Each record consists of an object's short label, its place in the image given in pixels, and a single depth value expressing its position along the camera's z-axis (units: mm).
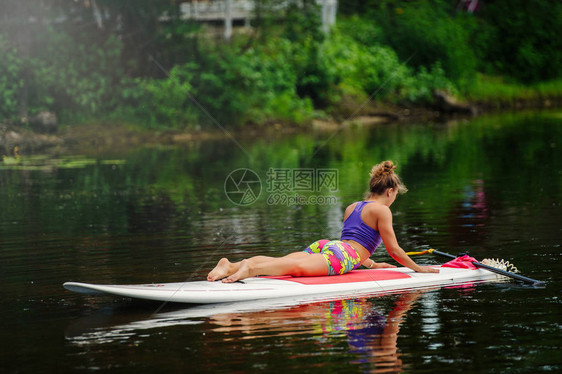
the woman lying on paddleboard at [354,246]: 15291
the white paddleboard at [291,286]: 14156
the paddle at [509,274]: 15430
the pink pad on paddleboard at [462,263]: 16547
